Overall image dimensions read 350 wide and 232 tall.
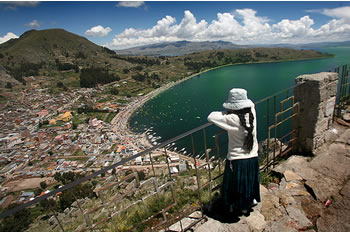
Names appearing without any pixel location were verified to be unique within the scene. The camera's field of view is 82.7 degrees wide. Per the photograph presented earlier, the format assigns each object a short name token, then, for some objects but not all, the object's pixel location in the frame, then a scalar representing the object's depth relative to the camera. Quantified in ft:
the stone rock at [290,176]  11.50
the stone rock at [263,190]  10.47
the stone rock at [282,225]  8.27
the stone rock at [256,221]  8.43
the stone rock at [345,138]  14.71
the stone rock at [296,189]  10.29
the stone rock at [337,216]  8.16
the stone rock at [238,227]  8.29
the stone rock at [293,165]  12.40
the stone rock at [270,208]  8.96
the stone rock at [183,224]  8.78
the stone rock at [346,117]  18.22
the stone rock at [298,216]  8.50
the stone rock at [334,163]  11.41
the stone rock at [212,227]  8.37
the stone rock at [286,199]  9.72
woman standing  7.41
